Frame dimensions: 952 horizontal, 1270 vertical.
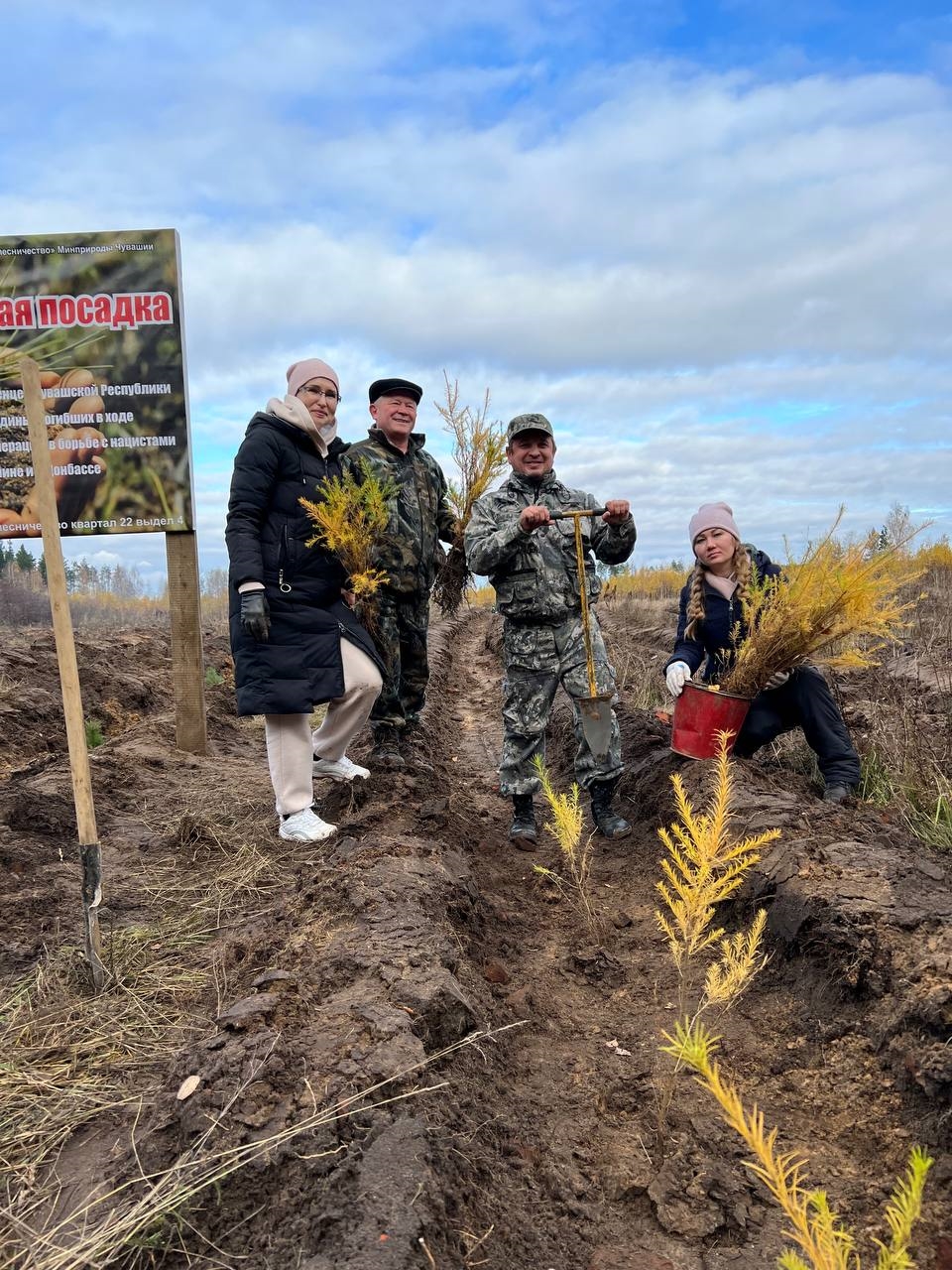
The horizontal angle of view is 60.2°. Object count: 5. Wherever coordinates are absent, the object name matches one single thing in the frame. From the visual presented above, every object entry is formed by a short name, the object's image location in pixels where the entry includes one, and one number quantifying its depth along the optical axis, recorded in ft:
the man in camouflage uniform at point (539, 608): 13.67
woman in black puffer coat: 11.96
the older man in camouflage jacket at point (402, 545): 14.74
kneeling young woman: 13.60
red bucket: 12.96
